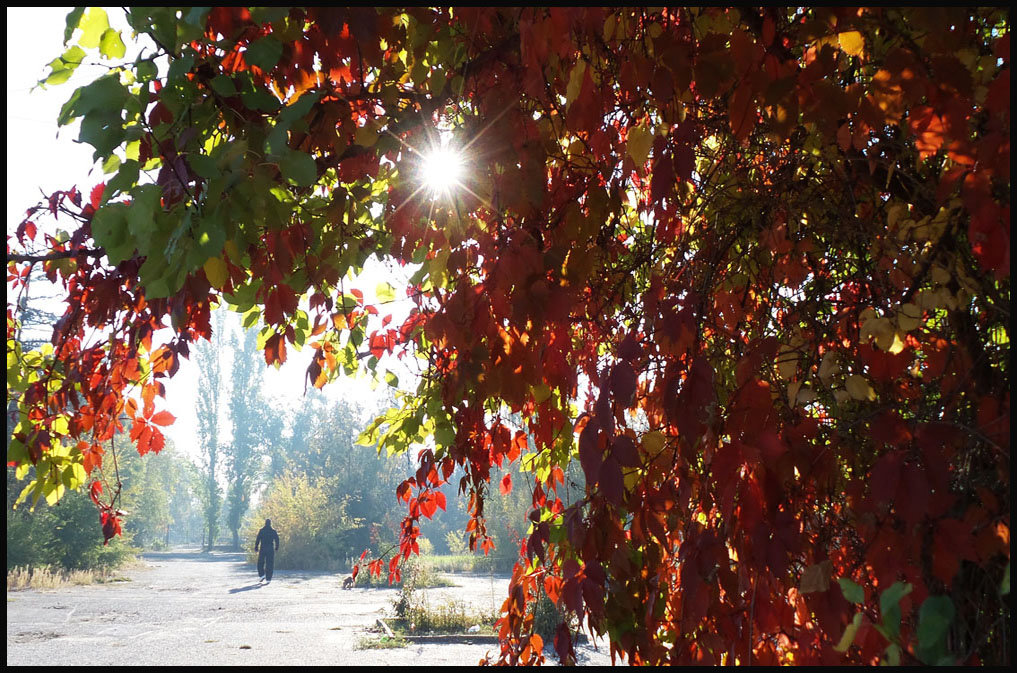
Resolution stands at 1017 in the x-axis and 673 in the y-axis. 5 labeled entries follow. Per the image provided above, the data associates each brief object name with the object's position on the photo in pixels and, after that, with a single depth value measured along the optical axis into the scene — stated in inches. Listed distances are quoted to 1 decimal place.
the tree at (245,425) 1393.9
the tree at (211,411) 1272.1
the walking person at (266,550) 516.7
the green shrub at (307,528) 679.7
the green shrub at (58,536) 535.5
